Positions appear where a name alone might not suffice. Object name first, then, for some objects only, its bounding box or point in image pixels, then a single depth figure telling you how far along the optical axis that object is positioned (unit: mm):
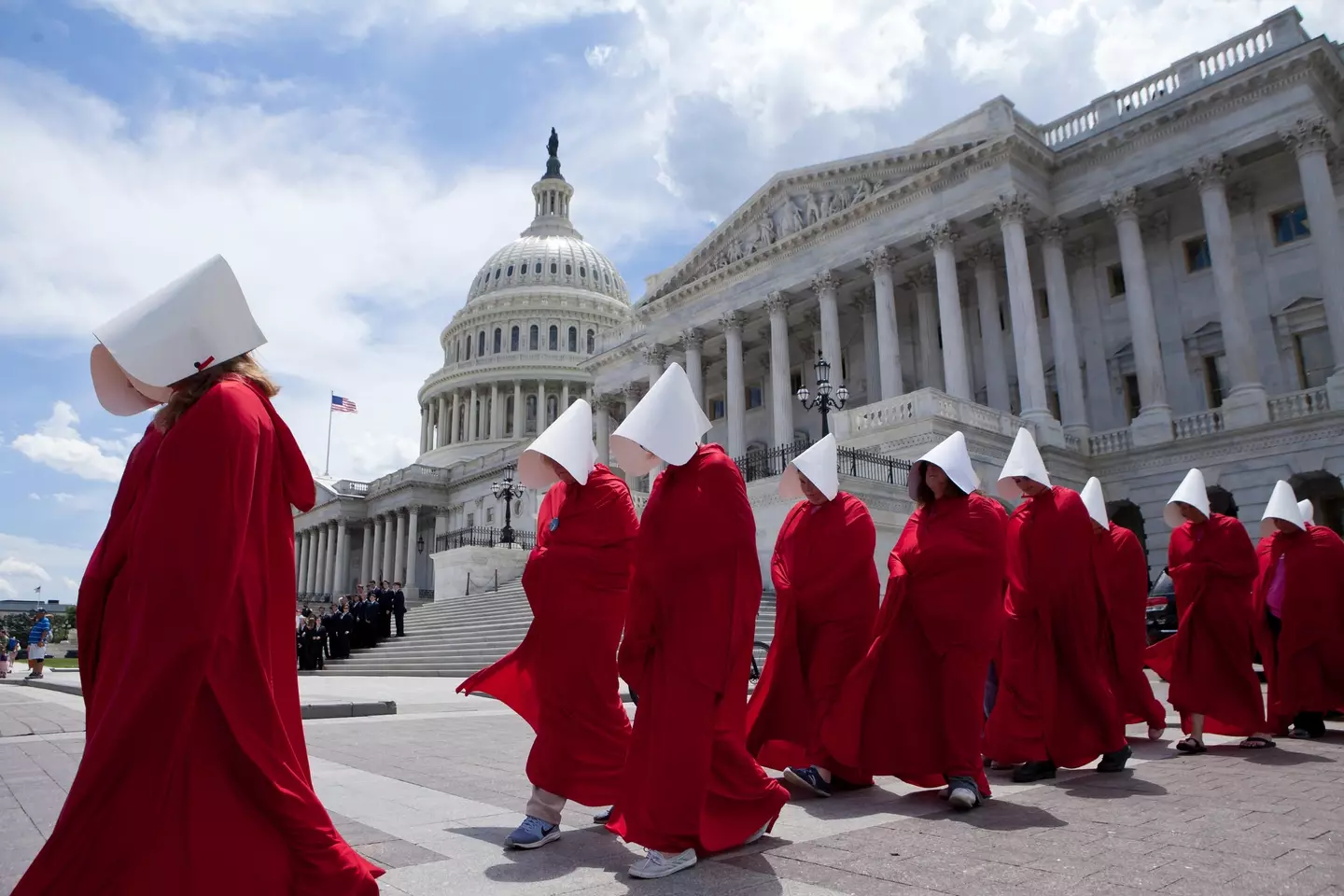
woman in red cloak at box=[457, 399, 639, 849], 5312
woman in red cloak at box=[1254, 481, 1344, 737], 9359
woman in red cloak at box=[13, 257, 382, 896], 2631
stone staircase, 22578
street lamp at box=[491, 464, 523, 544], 38203
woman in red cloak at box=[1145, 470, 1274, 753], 8484
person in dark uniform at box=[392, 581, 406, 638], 28469
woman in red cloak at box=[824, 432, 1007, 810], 6297
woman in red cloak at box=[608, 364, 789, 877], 4672
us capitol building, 27734
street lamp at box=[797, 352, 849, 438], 22891
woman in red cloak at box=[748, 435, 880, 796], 6684
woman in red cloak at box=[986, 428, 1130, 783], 7145
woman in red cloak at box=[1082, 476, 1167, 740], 8062
